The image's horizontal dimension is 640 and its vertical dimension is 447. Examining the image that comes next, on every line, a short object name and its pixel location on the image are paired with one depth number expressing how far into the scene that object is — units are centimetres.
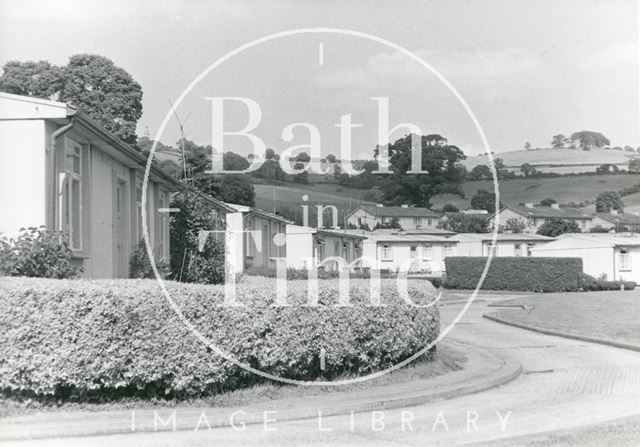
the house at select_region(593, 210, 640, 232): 9481
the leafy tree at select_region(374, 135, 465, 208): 6331
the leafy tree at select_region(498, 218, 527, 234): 9359
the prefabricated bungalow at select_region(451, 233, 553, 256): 7288
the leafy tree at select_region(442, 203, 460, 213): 10381
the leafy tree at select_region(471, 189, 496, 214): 10651
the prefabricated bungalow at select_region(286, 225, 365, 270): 4353
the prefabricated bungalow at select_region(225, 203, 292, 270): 3516
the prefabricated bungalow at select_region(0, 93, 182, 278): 1192
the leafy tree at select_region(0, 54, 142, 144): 4875
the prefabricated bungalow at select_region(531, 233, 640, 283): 5903
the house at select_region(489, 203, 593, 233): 9731
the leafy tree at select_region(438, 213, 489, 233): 9319
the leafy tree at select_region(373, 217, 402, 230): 8838
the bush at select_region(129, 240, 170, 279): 1783
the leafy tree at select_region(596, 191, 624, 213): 10718
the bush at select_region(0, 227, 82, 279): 1068
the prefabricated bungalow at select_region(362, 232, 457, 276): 6862
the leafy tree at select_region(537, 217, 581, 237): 8951
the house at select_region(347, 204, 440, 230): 8831
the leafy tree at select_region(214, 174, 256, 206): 5847
